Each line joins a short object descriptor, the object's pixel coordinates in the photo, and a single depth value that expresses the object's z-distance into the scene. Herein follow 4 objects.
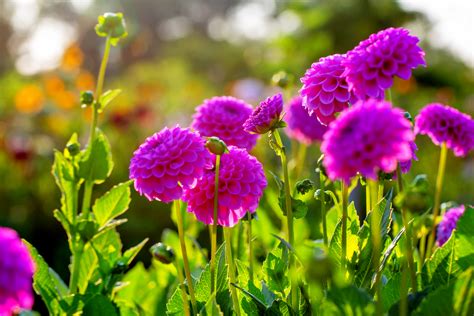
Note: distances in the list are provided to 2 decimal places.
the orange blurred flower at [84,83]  5.46
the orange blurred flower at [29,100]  4.86
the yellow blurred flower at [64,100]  4.95
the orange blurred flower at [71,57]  5.81
